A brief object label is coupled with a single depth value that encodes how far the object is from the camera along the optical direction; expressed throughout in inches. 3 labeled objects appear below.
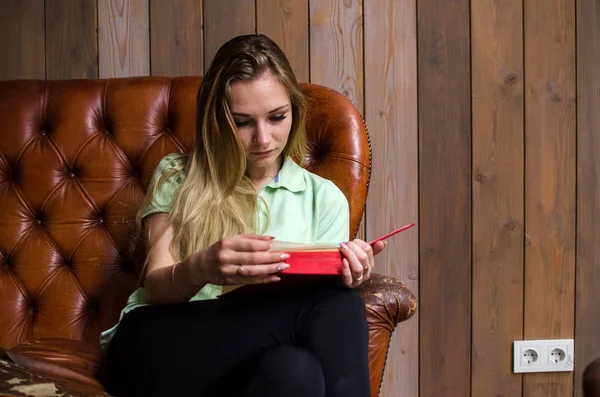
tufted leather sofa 124.2
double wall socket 137.1
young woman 103.7
